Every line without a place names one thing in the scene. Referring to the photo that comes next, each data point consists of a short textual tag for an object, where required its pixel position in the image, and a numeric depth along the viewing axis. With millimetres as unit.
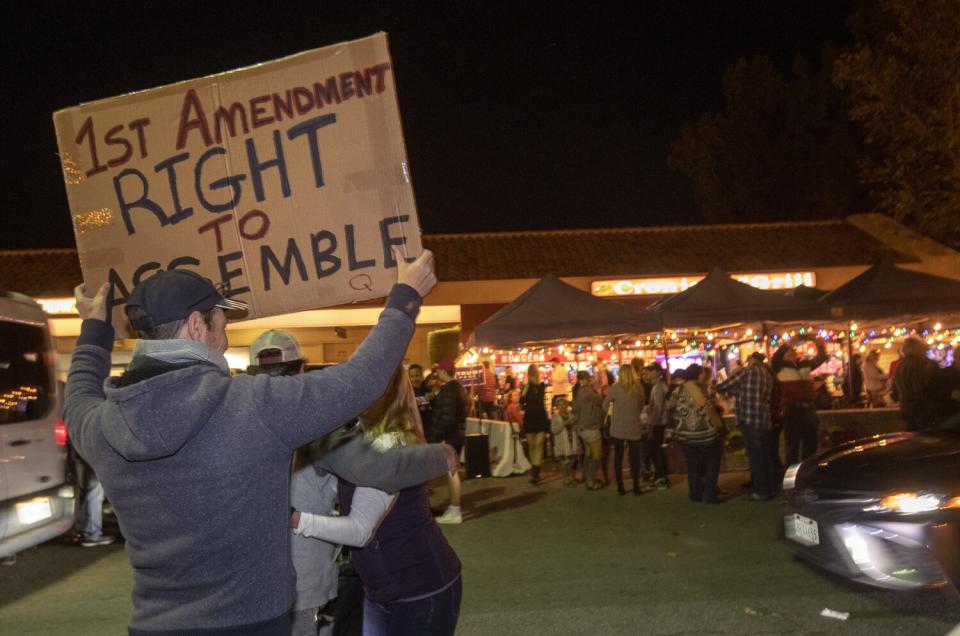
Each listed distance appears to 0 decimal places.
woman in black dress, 14145
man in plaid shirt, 11188
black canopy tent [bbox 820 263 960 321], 13633
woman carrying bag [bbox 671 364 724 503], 11234
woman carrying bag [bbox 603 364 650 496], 12250
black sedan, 5621
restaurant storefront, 21828
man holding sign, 2010
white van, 7230
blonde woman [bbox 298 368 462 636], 3119
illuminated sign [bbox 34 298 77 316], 20719
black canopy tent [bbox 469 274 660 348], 13500
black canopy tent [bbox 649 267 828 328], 13781
